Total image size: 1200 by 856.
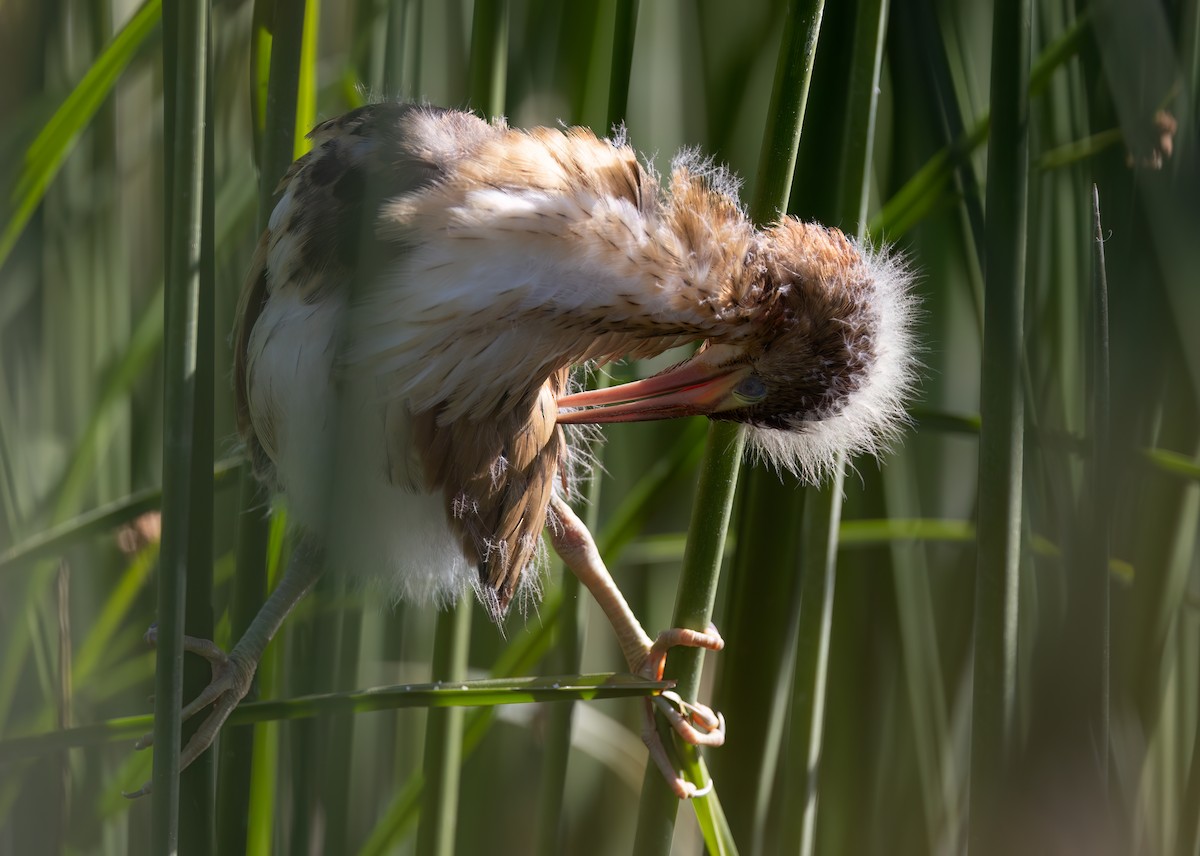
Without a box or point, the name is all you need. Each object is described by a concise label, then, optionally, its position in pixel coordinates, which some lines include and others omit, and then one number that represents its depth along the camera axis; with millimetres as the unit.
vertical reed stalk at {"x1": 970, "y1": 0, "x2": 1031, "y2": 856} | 3573
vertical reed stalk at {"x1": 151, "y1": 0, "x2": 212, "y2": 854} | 3546
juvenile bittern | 3602
